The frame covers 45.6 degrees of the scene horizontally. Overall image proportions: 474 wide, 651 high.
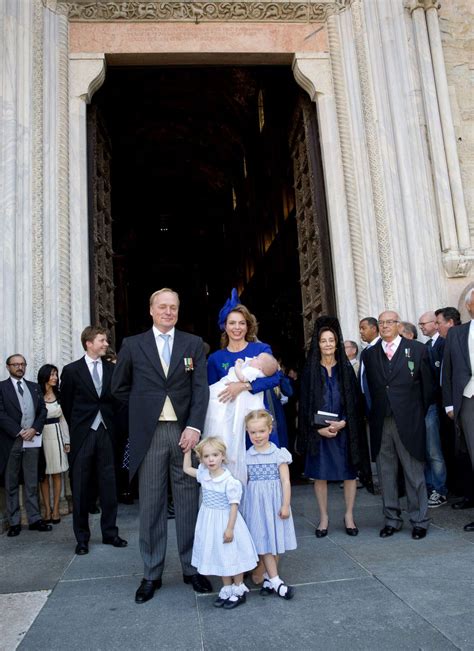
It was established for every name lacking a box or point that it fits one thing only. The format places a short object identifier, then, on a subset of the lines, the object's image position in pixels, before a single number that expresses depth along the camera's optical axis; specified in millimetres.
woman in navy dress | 4918
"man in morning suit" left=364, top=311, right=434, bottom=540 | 4848
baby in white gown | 3824
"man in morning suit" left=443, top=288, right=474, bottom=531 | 4898
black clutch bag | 4938
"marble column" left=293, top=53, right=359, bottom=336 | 7566
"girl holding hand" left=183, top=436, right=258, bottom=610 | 3316
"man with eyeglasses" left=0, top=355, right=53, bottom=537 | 5879
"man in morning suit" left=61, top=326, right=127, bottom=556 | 4957
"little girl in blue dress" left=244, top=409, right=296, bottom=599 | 3508
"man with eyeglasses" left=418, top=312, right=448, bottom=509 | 5977
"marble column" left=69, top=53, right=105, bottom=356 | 7223
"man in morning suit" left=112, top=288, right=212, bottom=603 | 3729
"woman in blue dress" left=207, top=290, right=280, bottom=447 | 4113
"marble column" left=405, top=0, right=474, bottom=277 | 7484
